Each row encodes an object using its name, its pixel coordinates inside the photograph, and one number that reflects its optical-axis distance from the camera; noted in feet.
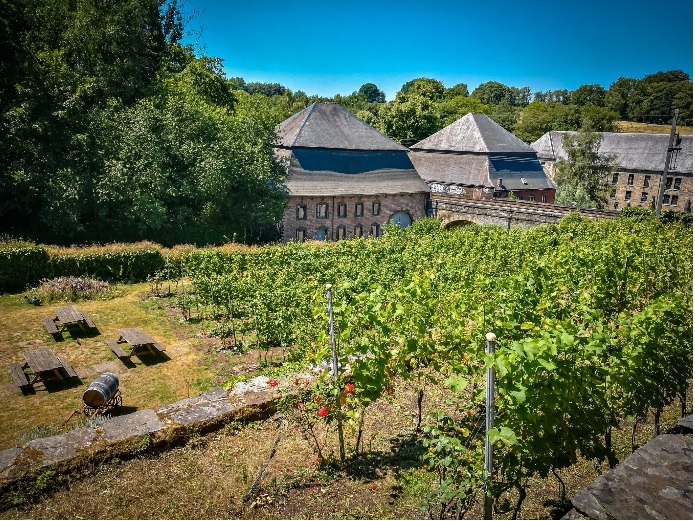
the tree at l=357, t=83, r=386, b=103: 524.11
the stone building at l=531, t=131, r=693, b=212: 169.68
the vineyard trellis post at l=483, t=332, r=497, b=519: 13.67
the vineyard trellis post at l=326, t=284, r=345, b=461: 20.47
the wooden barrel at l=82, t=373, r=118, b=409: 31.04
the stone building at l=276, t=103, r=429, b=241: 113.80
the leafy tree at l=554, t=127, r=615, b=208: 140.46
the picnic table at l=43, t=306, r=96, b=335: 48.62
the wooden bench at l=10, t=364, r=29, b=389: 36.09
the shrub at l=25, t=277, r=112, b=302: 61.98
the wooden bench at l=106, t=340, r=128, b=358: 43.02
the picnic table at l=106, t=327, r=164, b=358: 43.39
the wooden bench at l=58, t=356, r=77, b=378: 38.32
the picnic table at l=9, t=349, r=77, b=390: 36.51
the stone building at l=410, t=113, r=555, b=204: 144.36
